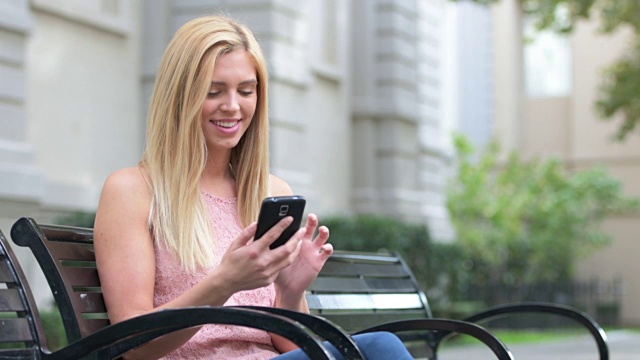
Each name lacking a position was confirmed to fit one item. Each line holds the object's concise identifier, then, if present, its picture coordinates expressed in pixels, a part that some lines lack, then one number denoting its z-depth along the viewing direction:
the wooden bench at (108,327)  4.46
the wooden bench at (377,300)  7.48
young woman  5.35
